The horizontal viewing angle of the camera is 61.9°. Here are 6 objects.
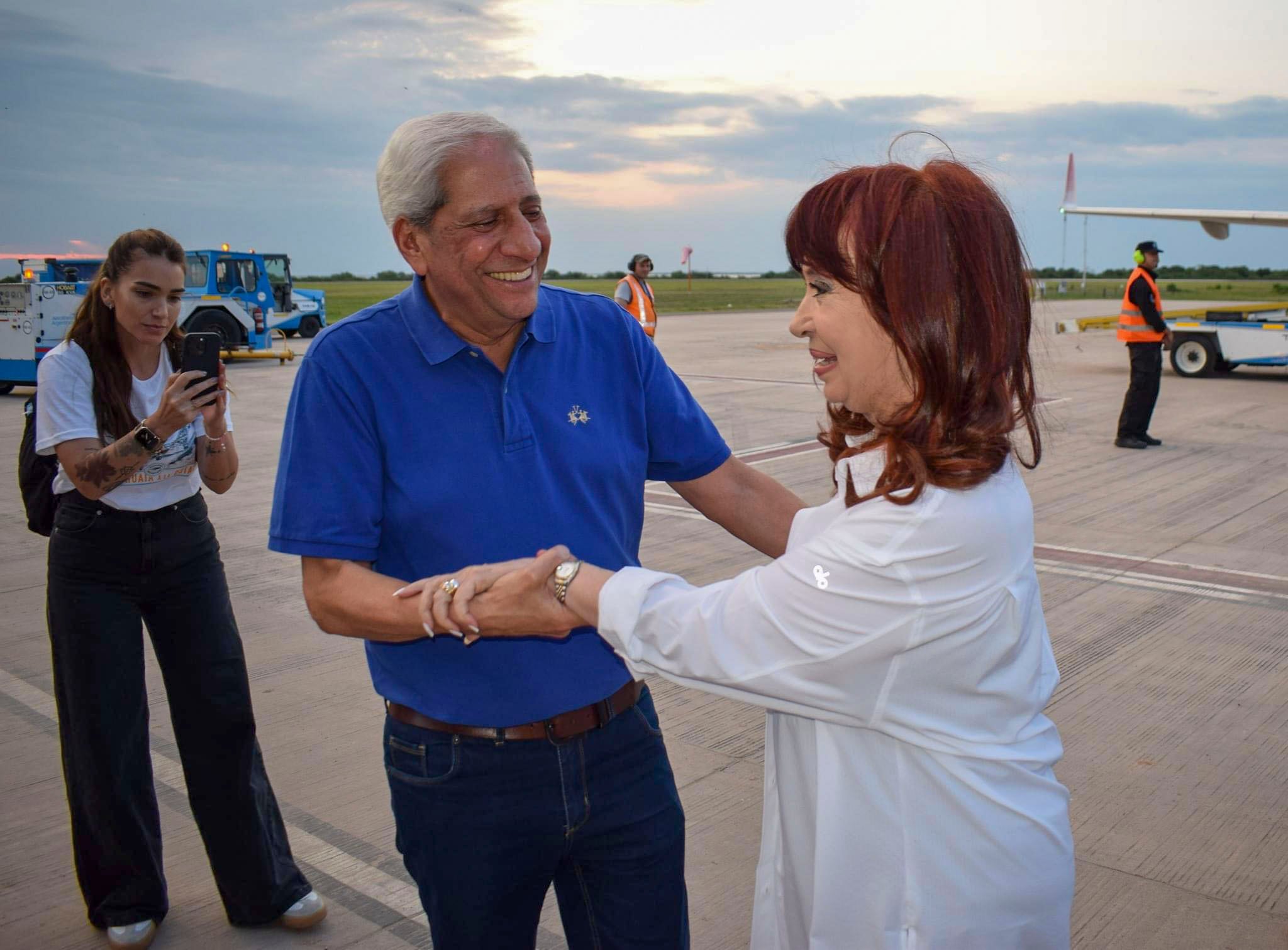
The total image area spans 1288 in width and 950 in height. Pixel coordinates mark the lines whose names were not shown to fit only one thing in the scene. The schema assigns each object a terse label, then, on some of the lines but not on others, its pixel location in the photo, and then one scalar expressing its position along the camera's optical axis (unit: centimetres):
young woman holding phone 321
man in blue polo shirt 196
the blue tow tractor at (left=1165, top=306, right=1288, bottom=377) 1744
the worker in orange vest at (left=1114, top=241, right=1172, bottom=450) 1145
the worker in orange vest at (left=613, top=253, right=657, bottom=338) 1574
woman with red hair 149
